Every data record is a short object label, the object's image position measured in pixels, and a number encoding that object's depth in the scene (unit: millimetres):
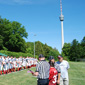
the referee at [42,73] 3185
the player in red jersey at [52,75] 3428
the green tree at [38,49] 57620
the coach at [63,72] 4424
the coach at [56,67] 3502
